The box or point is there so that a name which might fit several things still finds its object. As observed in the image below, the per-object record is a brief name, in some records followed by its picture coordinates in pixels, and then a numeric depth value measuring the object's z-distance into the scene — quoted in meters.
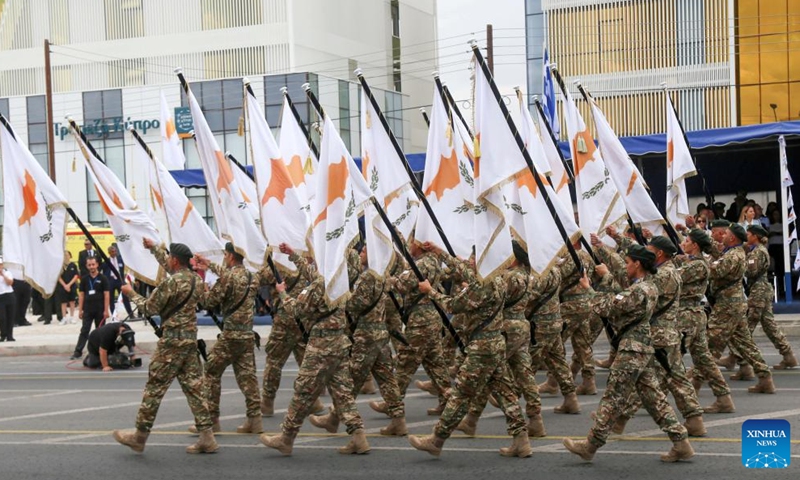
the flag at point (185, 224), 14.62
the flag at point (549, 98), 24.88
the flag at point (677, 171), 18.06
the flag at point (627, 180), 15.77
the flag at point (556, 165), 16.31
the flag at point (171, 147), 25.48
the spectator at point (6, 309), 25.08
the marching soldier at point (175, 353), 11.00
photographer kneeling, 18.98
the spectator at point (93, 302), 20.86
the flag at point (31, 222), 13.55
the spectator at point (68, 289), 28.27
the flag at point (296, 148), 15.54
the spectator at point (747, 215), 18.27
